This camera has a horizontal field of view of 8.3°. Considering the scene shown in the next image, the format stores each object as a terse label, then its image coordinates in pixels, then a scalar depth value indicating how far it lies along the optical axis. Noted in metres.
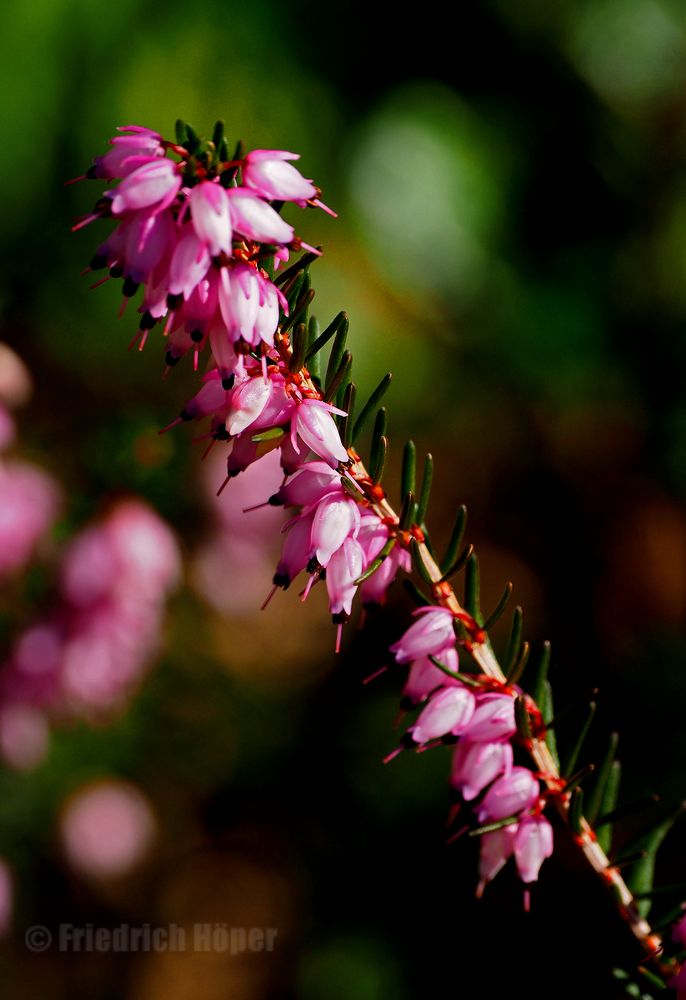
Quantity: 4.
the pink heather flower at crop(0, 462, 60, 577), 0.59
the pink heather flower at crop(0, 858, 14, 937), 0.69
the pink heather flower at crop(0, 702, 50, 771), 0.67
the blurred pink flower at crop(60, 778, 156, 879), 0.81
